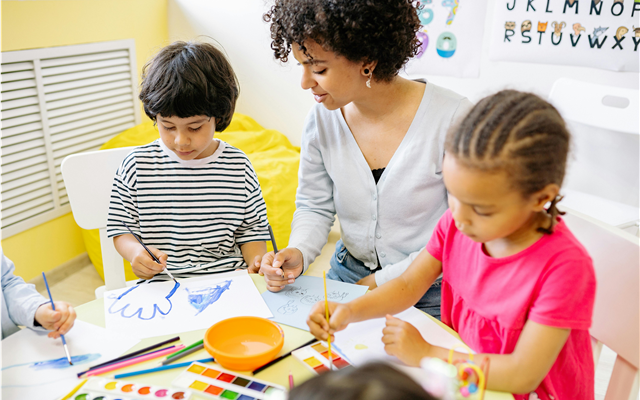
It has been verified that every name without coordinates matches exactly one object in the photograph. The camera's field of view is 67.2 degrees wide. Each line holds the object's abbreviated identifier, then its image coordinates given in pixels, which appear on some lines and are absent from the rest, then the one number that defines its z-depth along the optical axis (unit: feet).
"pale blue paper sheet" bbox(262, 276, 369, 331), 2.80
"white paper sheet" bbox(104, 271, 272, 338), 2.71
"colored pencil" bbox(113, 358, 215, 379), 2.27
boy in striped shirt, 3.63
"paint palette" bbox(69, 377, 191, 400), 2.13
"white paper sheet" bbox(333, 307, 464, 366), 2.48
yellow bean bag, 7.34
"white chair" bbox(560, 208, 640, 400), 2.67
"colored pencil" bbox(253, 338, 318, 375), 2.33
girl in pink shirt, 2.19
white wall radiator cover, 6.64
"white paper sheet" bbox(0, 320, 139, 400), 2.23
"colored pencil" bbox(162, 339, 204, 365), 2.40
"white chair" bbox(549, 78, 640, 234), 5.81
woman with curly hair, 3.35
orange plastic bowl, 2.31
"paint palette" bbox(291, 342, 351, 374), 2.37
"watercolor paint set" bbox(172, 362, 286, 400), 2.14
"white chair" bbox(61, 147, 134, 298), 4.12
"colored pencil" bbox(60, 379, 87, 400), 2.15
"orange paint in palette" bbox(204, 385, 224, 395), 2.17
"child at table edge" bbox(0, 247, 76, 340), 2.59
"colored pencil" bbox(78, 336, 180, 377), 2.35
